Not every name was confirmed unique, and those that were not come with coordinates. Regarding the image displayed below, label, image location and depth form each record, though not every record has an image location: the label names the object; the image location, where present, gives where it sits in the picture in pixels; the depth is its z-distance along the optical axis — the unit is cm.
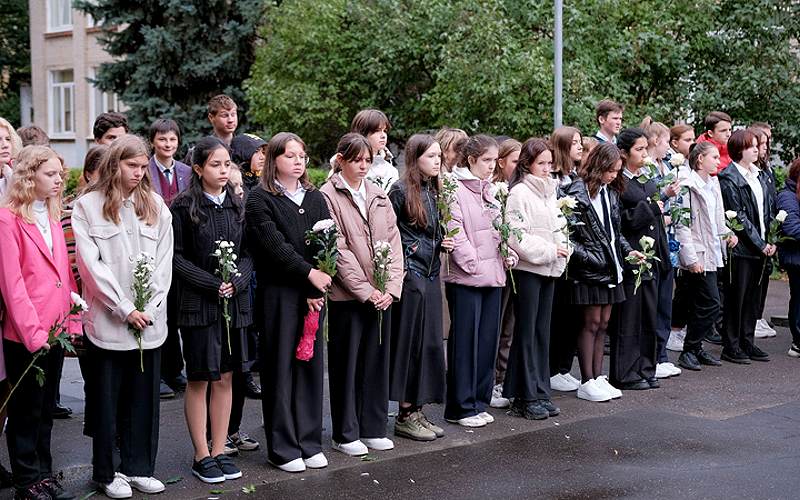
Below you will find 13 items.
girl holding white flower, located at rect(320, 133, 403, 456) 768
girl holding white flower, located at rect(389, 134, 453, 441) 807
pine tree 2600
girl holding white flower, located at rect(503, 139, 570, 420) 890
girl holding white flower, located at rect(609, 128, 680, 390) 986
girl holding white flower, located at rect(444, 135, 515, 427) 853
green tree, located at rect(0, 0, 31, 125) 4047
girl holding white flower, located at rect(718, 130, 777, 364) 1136
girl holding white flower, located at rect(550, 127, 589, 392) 985
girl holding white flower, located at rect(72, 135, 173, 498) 665
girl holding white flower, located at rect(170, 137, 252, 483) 703
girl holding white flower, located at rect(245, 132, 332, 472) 732
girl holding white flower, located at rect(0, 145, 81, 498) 641
